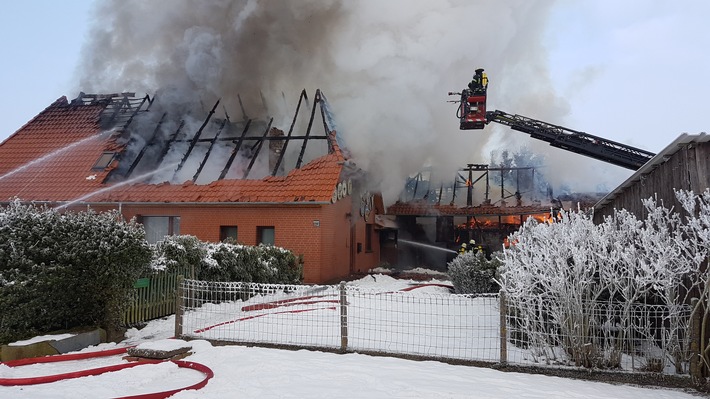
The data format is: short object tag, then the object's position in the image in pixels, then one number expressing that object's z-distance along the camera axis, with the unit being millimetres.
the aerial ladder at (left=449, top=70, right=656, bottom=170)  14852
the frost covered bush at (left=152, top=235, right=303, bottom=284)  9562
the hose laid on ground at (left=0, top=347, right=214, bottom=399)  4855
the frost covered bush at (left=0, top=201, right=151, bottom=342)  6531
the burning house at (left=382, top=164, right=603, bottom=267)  21625
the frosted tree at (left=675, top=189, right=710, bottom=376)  5262
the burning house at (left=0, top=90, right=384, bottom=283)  15367
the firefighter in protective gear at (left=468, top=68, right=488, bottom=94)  17062
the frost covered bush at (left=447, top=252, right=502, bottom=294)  10711
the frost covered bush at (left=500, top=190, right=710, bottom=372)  5570
